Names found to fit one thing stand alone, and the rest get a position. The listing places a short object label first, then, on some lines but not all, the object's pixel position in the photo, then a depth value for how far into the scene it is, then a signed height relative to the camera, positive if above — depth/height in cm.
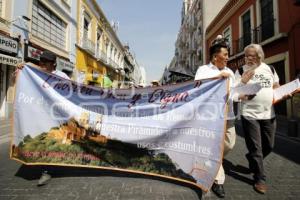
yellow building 1417 +596
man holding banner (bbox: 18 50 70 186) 245 +57
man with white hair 236 -5
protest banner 217 -28
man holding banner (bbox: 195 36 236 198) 231 +46
